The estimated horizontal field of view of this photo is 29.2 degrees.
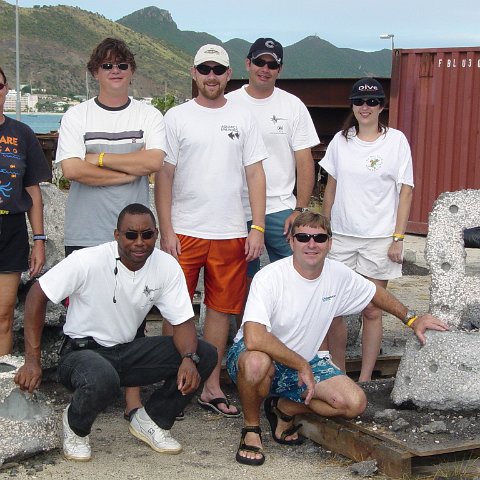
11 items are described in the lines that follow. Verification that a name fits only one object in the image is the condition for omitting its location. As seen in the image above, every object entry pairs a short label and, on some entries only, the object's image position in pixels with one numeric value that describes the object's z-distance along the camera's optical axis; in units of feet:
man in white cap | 16.75
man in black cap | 17.71
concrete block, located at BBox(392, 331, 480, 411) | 15.79
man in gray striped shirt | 15.98
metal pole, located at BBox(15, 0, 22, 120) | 91.78
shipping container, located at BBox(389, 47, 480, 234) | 41.83
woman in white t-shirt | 17.49
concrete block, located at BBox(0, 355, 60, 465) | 14.44
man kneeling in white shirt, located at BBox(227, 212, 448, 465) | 14.78
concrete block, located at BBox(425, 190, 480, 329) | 16.61
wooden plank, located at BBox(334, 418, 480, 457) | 14.08
